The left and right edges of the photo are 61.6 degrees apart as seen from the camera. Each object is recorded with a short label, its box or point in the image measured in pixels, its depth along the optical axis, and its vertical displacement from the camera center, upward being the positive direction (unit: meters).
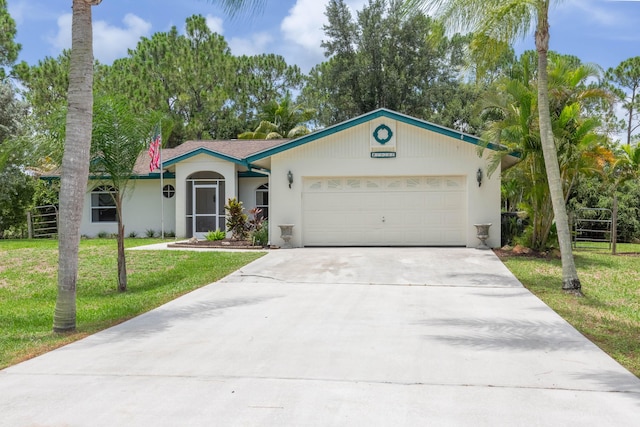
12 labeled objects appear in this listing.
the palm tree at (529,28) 9.67 +3.44
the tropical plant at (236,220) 17.64 -0.21
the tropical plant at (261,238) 17.06 -0.78
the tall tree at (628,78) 37.56 +9.45
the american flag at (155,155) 18.50 +2.10
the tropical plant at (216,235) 18.31 -0.73
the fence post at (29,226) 23.29 -0.45
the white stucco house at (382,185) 16.03 +0.84
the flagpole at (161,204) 20.25 +0.42
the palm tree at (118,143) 10.30 +1.42
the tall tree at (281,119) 33.78 +6.26
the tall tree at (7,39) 25.84 +8.58
